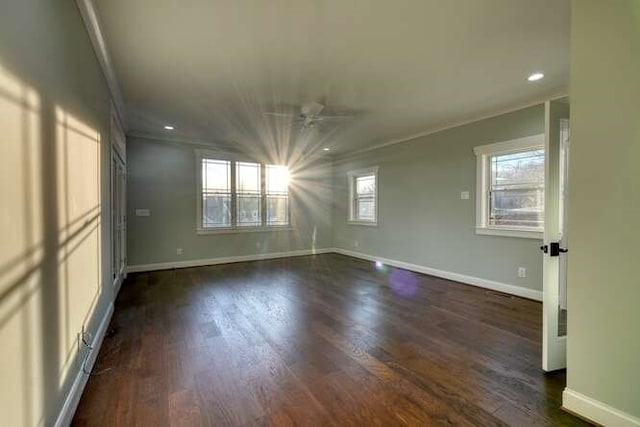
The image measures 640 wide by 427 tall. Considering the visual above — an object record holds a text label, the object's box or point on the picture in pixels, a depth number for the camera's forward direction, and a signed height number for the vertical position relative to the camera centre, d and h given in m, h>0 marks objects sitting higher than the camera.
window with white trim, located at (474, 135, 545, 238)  3.90 +0.27
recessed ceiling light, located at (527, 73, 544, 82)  3.08 +1.36
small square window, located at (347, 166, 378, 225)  6.61 +0.26
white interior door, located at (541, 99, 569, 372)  2.20 -0.21
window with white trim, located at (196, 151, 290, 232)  6.20 +0.27
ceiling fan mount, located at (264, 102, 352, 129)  3.82 +1.26
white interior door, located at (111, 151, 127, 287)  3.67 -0.15
